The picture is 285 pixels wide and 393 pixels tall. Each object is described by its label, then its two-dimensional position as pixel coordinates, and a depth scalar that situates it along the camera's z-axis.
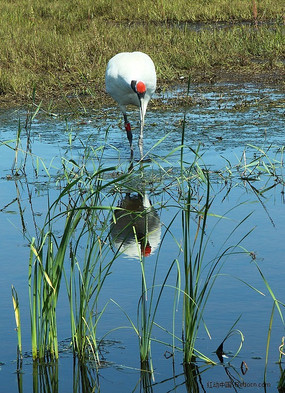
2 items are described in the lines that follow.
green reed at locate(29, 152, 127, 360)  6.86
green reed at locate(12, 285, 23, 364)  6.84
